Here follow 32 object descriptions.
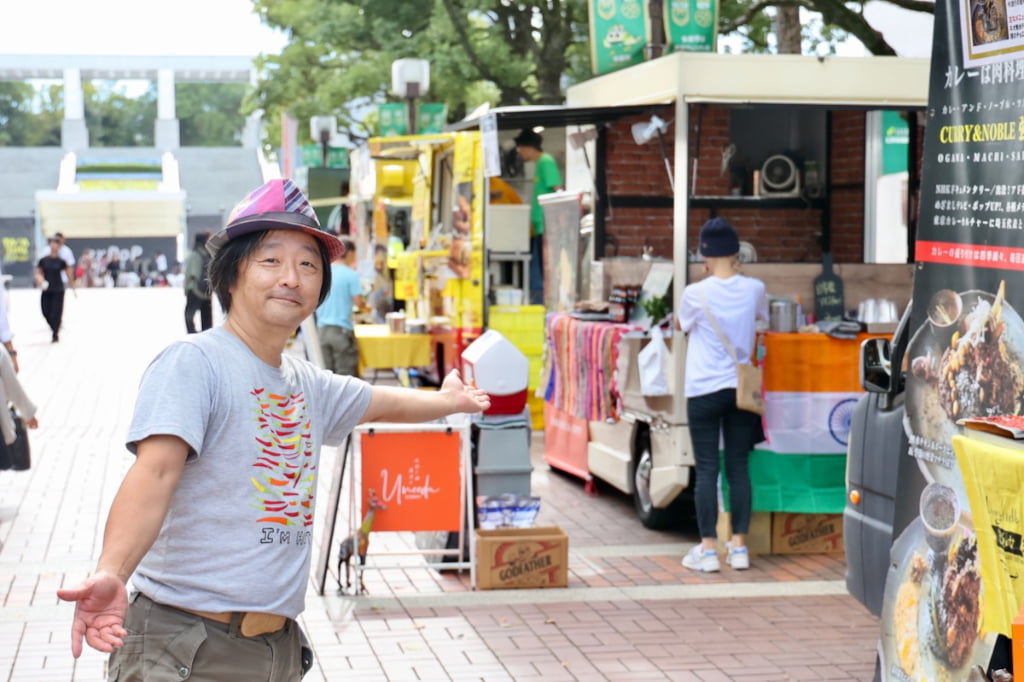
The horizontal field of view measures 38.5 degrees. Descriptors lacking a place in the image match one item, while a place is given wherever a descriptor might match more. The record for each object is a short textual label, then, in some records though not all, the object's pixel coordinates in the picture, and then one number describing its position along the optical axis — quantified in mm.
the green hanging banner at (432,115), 22562
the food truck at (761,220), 8445
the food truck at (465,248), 11953
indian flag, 8430
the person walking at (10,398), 9016
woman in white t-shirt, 7855
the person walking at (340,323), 12805
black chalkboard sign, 9250
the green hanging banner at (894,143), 12289
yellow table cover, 13438
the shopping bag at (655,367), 8656
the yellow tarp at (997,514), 3691
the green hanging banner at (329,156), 31250
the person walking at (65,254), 24102
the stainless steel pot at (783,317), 8656
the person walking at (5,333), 9641
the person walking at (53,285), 23359
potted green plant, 9039
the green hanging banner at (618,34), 9906
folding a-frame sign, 7496
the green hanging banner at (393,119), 22422
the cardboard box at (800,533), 8531
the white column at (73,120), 73688
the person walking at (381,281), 17203
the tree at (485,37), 20453
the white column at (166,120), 77875
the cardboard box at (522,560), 7516
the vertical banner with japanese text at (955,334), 4297
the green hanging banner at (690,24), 9547
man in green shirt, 13719
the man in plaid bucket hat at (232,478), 2869
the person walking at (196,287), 19511
